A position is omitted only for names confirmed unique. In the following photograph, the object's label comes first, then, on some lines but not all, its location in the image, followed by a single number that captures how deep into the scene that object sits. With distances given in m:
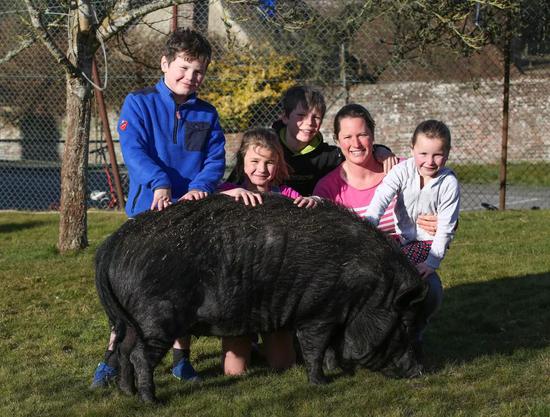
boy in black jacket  5.58
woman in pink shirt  5.39
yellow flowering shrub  14.55
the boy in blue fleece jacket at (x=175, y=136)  5.01
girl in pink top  5.15
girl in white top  5.16
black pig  4.50
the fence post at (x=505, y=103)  12.32
